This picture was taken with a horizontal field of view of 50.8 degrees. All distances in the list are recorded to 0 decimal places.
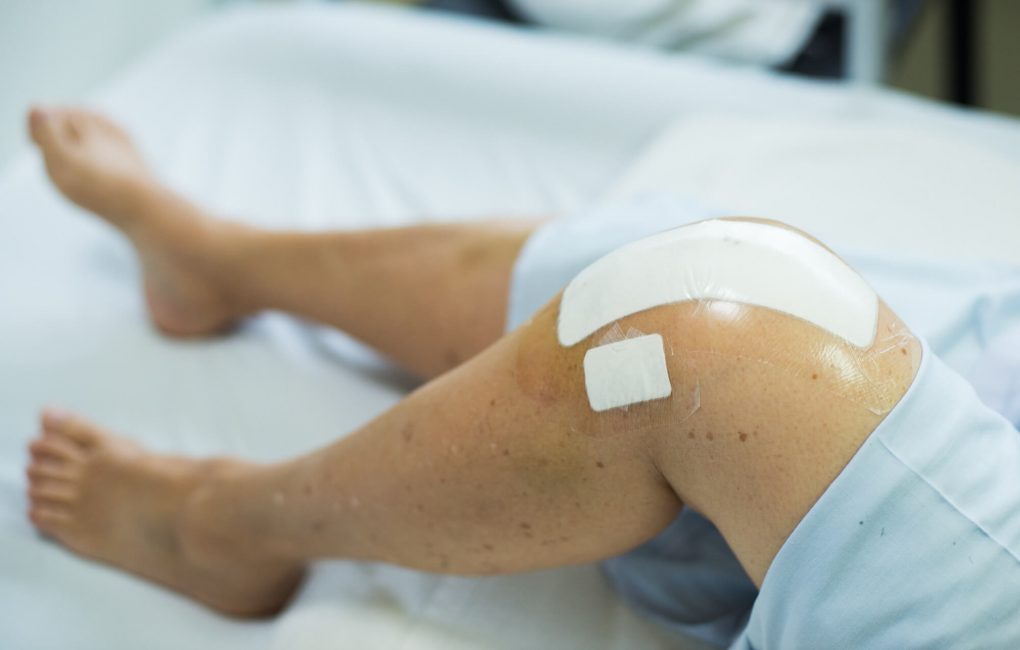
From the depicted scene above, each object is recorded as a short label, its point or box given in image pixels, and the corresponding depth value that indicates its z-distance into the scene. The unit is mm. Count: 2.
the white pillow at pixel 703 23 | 1707
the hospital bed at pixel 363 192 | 932
